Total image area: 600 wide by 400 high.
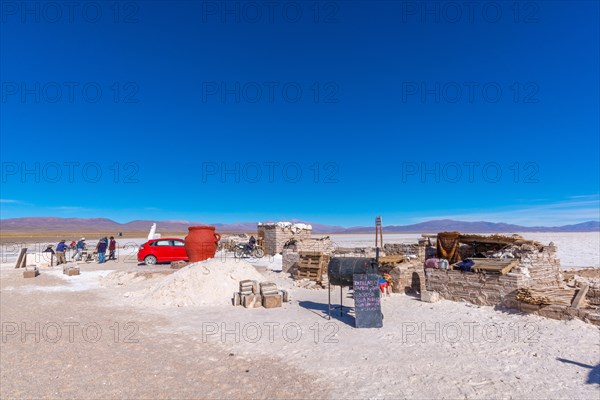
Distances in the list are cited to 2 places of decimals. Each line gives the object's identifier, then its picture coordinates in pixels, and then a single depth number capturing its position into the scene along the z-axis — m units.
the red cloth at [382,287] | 10.72
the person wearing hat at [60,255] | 20.65
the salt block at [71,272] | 16.00
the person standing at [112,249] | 22.55
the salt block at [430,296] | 9.76
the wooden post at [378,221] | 15.91
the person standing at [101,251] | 21.23
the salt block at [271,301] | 9.78
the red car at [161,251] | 19.06
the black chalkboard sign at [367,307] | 7.89
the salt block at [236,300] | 10.06
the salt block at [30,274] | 15.38
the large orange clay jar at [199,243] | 16.02
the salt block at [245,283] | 10.25
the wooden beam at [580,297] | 7.60
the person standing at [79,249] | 21.83
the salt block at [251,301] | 9.81
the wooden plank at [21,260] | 19.29
